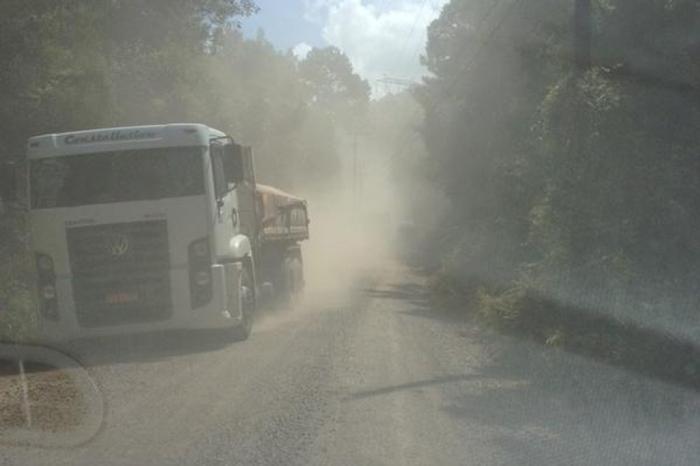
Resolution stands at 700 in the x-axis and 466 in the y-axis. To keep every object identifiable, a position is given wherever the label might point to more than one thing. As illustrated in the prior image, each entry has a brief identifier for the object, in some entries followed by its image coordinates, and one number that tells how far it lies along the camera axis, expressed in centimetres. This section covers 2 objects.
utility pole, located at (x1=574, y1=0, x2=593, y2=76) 1129
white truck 1165
